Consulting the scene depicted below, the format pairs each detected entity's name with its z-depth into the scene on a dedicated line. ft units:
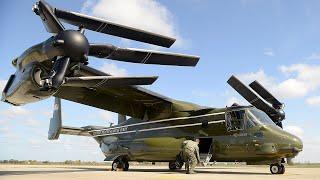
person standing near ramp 48.97
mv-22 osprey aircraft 39.01
